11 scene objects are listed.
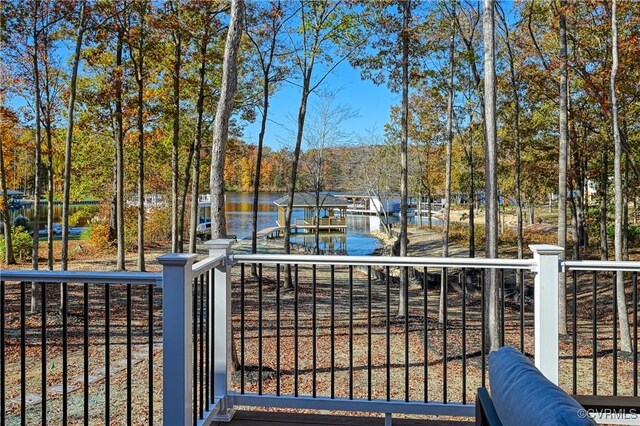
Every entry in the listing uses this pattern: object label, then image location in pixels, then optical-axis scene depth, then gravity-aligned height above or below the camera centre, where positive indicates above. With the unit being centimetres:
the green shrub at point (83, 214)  1872 +0
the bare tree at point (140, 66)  1134 +387
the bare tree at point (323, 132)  1565 +289
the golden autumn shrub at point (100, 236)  1780 -88
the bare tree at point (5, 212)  1045 +5
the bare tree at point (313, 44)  1210 +464
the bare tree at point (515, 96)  1086 +287
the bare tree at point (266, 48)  1259 +479
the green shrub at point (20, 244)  1368 -91
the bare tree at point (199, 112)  1180 +272
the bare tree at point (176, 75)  1167 +370
